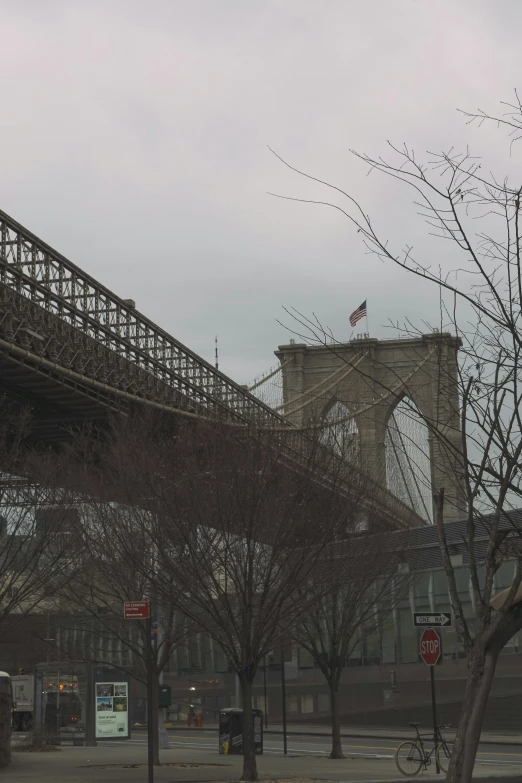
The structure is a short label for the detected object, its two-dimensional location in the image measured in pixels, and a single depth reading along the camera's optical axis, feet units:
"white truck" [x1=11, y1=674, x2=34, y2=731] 164.66
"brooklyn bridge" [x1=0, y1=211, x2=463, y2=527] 132.87
